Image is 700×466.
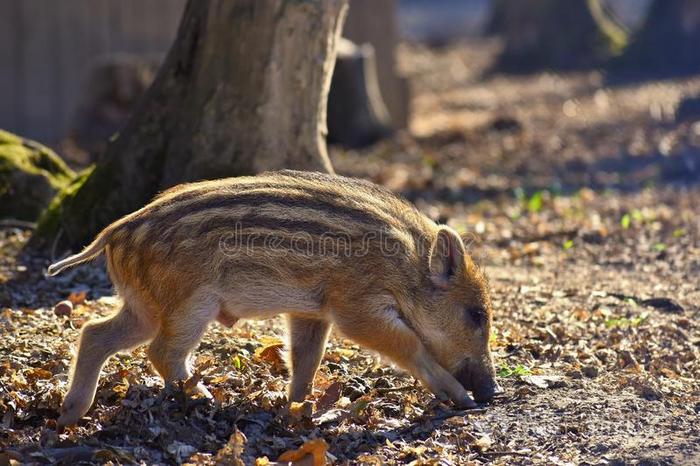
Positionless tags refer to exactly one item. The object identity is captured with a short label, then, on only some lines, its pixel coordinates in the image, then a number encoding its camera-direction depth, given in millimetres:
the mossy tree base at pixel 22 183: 15930
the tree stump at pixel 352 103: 25922
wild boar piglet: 9648
